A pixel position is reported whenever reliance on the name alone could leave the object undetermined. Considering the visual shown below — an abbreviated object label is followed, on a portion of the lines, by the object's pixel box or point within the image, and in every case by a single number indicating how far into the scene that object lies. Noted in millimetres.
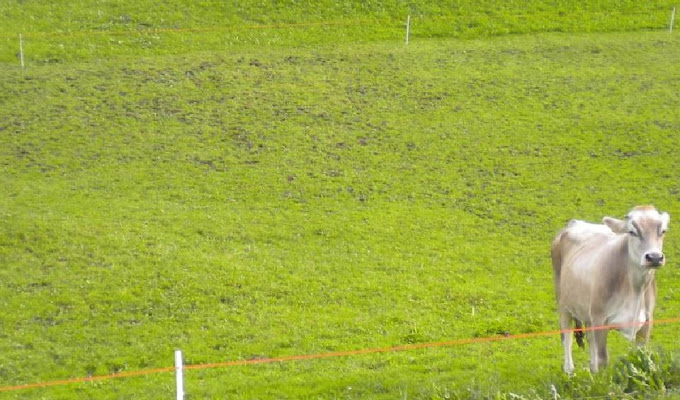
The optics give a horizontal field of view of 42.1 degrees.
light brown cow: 11188
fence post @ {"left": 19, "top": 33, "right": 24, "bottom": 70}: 32428
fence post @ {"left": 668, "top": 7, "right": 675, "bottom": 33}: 36844
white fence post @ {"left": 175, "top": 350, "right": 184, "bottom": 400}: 10008
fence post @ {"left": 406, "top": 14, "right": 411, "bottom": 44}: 35797
